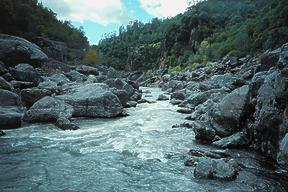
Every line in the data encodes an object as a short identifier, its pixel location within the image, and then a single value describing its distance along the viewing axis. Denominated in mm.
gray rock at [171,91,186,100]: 19384
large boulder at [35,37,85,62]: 33168
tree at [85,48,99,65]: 49363
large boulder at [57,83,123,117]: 12498
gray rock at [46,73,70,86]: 17588
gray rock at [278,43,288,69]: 7864
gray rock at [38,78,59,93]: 14232
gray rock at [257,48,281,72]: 12132
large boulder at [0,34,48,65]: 18732
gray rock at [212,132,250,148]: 8521
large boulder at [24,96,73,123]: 11066
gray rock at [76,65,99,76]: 27600
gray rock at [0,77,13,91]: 12028
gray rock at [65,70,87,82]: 21446
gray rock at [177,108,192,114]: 14435
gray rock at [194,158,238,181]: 6284
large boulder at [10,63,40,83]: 15759
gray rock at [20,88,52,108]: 12329
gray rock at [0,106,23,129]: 9823
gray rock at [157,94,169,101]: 20355
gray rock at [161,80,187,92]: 26268
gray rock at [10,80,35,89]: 13979
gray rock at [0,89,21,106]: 10460
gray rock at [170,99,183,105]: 17751
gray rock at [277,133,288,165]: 6388
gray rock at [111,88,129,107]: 14731
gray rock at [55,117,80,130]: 10410
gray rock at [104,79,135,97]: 17418
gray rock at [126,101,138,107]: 15978
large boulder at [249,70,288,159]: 7556
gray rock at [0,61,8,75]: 15194
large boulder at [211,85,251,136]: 9212
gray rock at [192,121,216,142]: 9337
